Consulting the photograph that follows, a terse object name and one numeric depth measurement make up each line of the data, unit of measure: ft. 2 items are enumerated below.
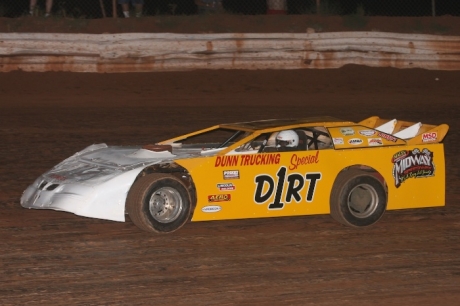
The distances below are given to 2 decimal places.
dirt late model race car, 44.42
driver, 47.24
